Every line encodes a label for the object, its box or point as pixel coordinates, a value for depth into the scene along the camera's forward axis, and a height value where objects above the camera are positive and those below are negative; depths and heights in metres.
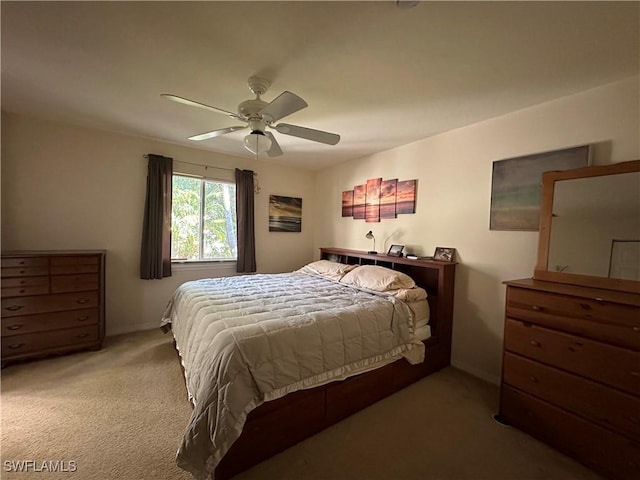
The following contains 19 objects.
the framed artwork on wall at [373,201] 3.79 +0.46
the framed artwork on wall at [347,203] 4.28 +0.46
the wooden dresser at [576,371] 1.46 -0.82
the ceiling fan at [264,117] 1.80 +0.84
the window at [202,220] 3.87 +0.09
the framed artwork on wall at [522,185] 2.17 +0.48
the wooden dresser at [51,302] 2.58 -0.85
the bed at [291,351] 1.46 -0.86
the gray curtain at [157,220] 3.51 +0.05
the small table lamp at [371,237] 3.76 -0.07
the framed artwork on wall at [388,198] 3.57 +0.47
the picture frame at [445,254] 2.89 -0.21
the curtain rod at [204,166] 3.56 +0.90
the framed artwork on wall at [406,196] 3.32 +0.47
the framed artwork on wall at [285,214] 4.64 +0.27
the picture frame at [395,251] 3.36 -0.23
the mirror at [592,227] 1.75 +0.10
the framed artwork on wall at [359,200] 4.04 +0.49
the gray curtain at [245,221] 4.21 +0.09
